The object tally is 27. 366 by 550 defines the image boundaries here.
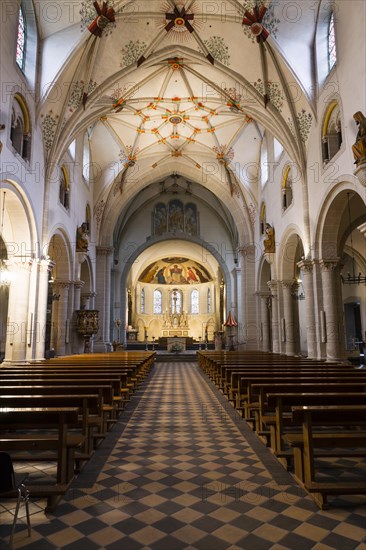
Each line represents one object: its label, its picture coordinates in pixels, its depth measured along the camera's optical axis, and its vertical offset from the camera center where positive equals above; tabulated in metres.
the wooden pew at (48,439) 3.96 -0.92
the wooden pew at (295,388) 5.96 -0.66
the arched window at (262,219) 22.78 +6.93
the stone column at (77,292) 19.47 +2.51
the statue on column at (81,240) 19.89 +5.01
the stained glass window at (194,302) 45.53 +4.62
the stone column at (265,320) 22.92 +1.33
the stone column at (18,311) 13.59 +1.13
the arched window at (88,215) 23.02 +7.24
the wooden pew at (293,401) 5.08 -0.72
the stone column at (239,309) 25.62 +2.17
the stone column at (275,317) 19.42 +1.21
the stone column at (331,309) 13.38 +1.12
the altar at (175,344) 32.00 +0.02
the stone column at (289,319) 17.80 +1.06
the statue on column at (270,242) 19.78 +4.84
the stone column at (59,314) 18.23 +1.41
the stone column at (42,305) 14.42 +1.43
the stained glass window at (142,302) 44.81 +4.59
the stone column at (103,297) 24.80 +2.90
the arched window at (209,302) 44.22 +4.47
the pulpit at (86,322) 18.97 +1.06
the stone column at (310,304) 14.50 +1.37
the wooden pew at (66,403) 4.93 -0.69
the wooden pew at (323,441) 3.81 -0.97
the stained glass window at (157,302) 45.78 +4.67
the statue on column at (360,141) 9.76 +4.75
